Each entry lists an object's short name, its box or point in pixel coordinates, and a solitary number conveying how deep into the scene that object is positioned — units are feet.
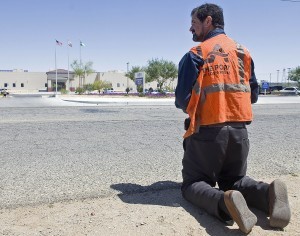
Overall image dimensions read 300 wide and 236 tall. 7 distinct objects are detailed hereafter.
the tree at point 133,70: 234.27
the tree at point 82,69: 221.46
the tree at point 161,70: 202.49
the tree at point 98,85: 209.05
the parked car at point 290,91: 178.81
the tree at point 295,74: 223.30
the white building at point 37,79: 329.11
